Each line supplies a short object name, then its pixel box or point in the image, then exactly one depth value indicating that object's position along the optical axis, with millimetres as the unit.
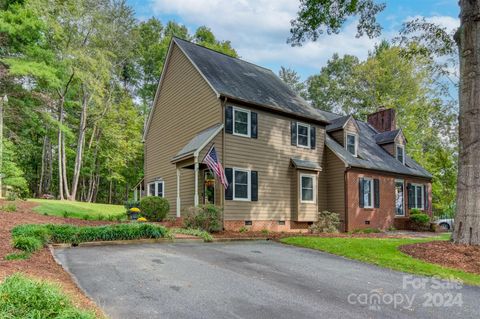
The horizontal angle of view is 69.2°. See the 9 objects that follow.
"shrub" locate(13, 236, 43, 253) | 7162
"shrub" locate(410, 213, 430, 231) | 20828
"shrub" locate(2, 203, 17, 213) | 12984
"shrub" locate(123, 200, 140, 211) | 17422
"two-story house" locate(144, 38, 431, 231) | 14828
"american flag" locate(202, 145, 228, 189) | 13016
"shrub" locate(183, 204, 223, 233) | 12984
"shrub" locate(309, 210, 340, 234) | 15641
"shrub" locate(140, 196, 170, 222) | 15312
